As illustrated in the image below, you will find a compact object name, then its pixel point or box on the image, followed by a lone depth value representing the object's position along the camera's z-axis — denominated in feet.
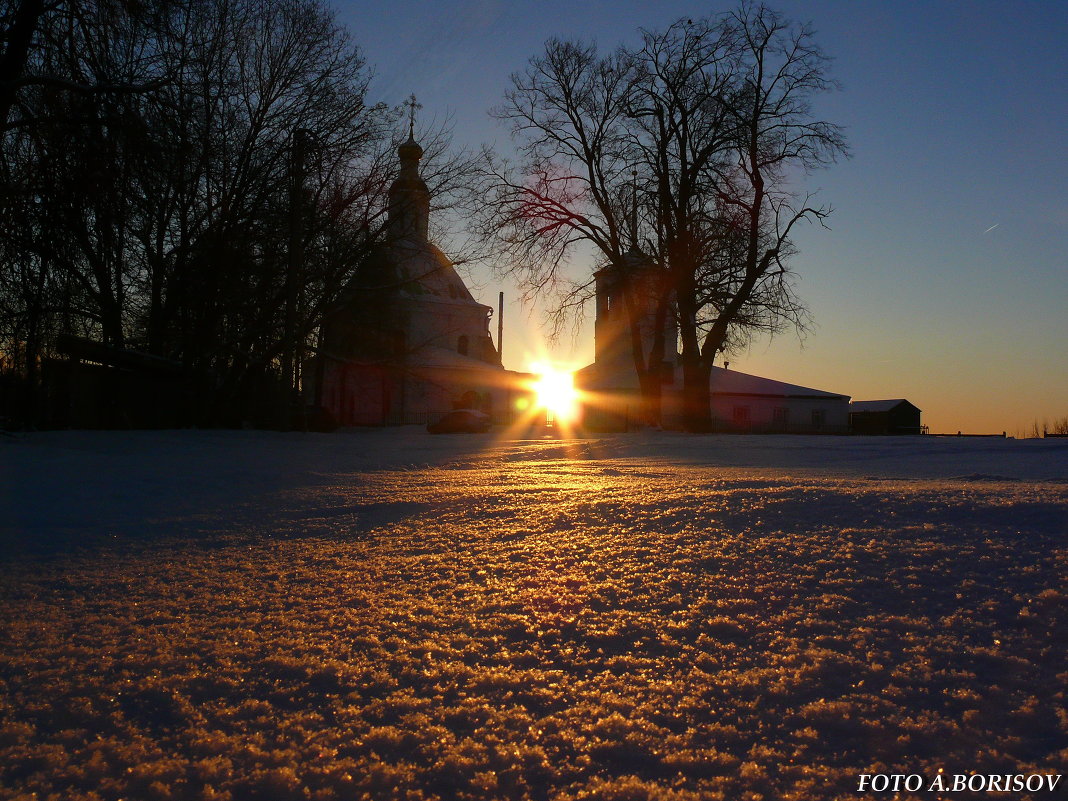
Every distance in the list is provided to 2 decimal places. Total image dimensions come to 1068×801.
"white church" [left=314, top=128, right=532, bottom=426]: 66.74
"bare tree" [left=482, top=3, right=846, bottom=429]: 76.43
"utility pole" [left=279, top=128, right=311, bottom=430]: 56.39
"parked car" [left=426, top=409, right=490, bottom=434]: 109.40
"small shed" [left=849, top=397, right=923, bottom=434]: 161.48
